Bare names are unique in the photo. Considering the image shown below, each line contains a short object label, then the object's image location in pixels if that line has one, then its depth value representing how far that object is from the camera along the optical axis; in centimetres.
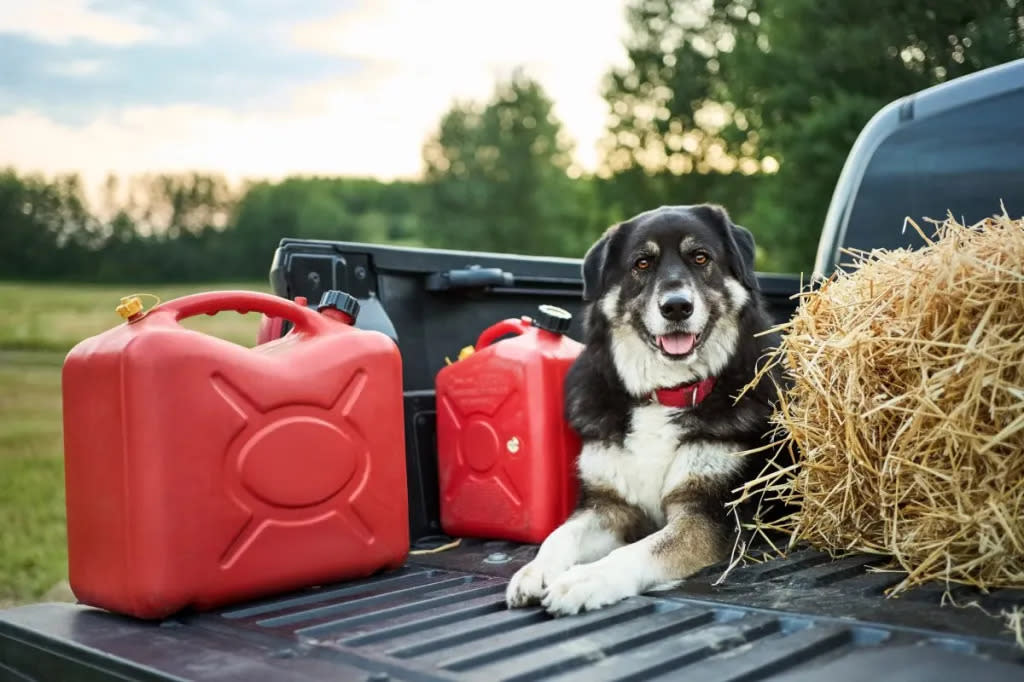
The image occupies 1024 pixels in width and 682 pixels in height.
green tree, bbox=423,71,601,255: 3291
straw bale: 206
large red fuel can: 218
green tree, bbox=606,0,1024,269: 1182
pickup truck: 161
